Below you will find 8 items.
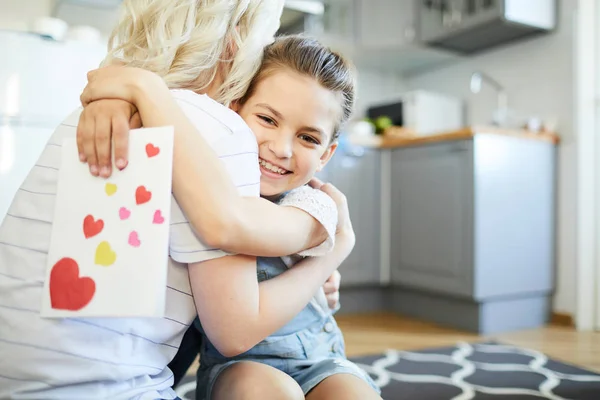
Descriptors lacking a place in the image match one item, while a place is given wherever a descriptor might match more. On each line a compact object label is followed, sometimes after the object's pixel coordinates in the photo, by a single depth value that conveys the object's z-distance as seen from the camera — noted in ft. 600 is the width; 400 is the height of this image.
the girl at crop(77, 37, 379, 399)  2.92
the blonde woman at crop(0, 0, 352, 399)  1.96
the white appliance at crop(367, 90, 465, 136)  11.15
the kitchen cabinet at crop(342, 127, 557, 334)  8.69
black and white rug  5.48
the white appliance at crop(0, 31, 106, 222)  8.27
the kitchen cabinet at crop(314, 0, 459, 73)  11.56
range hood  9.35
